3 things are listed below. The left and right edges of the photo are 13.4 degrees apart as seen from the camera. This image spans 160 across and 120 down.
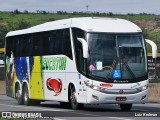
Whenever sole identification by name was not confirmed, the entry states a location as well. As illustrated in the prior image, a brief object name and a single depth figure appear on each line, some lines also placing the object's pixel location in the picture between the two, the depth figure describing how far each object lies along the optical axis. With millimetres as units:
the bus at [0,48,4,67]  75094
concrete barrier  36031
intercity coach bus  23859
